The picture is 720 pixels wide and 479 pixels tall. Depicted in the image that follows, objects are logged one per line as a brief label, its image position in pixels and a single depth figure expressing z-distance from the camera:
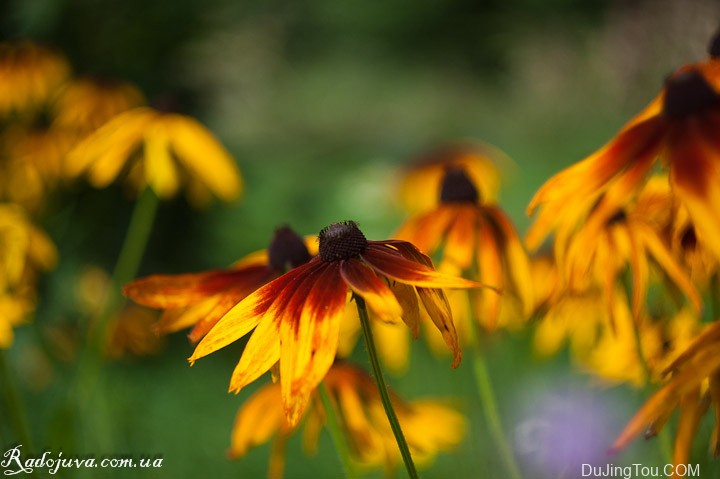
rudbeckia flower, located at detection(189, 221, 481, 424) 1.02
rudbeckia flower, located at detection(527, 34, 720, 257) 1.08
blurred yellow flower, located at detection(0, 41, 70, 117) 2.38
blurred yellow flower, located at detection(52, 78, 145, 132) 2.37
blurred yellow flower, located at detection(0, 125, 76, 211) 2.23
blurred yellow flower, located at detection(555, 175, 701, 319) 1.11
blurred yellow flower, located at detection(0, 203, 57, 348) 1.24
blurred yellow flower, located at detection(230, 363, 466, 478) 1.20
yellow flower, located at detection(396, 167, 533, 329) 1.19
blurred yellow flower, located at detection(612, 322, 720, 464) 0.99
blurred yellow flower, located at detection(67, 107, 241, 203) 1.48
